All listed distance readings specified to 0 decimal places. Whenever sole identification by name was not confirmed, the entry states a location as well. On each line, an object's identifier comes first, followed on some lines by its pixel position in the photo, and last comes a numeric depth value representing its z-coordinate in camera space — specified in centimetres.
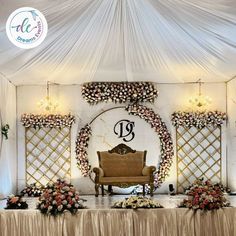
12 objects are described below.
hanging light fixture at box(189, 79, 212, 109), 719
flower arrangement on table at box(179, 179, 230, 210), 460
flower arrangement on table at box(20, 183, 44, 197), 708
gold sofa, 693
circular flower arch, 720
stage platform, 463
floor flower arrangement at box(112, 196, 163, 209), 471
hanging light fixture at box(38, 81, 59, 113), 727
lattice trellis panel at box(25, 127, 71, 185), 731
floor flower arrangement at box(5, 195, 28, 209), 481
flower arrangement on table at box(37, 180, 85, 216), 459
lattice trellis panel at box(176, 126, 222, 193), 728
